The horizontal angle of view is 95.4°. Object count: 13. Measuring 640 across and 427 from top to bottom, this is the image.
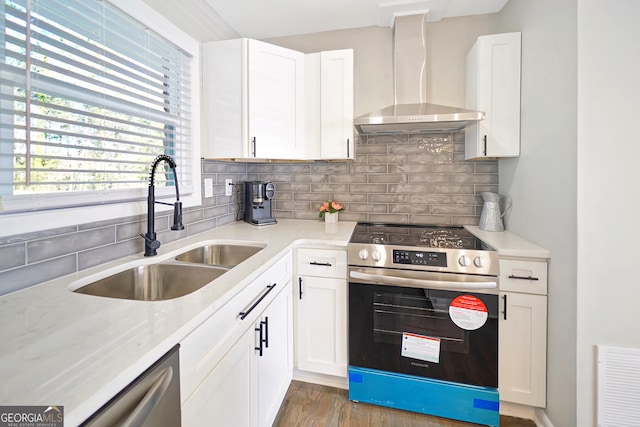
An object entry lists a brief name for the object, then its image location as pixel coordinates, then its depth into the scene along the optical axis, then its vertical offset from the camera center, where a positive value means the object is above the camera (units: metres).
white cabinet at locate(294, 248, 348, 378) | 1.81 -0.68
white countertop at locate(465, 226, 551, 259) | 1.53 -0.24
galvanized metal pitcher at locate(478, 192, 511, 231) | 2.01 -0.07
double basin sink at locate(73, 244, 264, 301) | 1.22 -0.34
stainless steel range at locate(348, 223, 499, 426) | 1.58 -0.70
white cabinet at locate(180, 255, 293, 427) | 0.85 -0.58
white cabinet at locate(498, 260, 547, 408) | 1.55 -0.72
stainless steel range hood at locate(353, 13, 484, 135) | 1.99 +0.89
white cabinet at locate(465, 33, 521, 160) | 1.84 +0.71
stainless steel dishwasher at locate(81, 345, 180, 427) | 0.56 -0.42
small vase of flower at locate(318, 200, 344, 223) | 2.34 -0.07
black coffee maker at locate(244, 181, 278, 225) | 2.31 +0.01
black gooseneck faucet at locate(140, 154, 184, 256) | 1.33 -0.08
